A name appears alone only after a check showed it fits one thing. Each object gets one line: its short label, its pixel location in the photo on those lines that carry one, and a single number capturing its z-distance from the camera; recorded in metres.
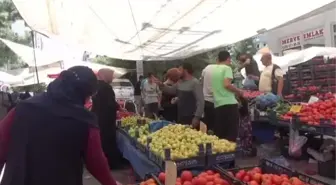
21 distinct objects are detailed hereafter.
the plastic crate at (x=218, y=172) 3.12
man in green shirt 6.37
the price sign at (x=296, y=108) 6.59
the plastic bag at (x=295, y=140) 6.48
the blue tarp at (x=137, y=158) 4.68
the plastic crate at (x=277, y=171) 3.04
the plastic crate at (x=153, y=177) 3.16
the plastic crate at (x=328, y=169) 5.91
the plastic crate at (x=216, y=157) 4.18
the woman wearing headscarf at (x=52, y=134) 2.57
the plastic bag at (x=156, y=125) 6.34
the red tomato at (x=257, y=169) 3.36
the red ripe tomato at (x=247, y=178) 3.17
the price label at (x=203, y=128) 5.16
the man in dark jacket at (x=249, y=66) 8.84
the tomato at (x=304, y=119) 5.98
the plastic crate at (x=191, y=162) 4.07
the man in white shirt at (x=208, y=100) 6.67
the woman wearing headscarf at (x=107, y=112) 7.38
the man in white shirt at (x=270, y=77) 7.60
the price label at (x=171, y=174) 2.63
